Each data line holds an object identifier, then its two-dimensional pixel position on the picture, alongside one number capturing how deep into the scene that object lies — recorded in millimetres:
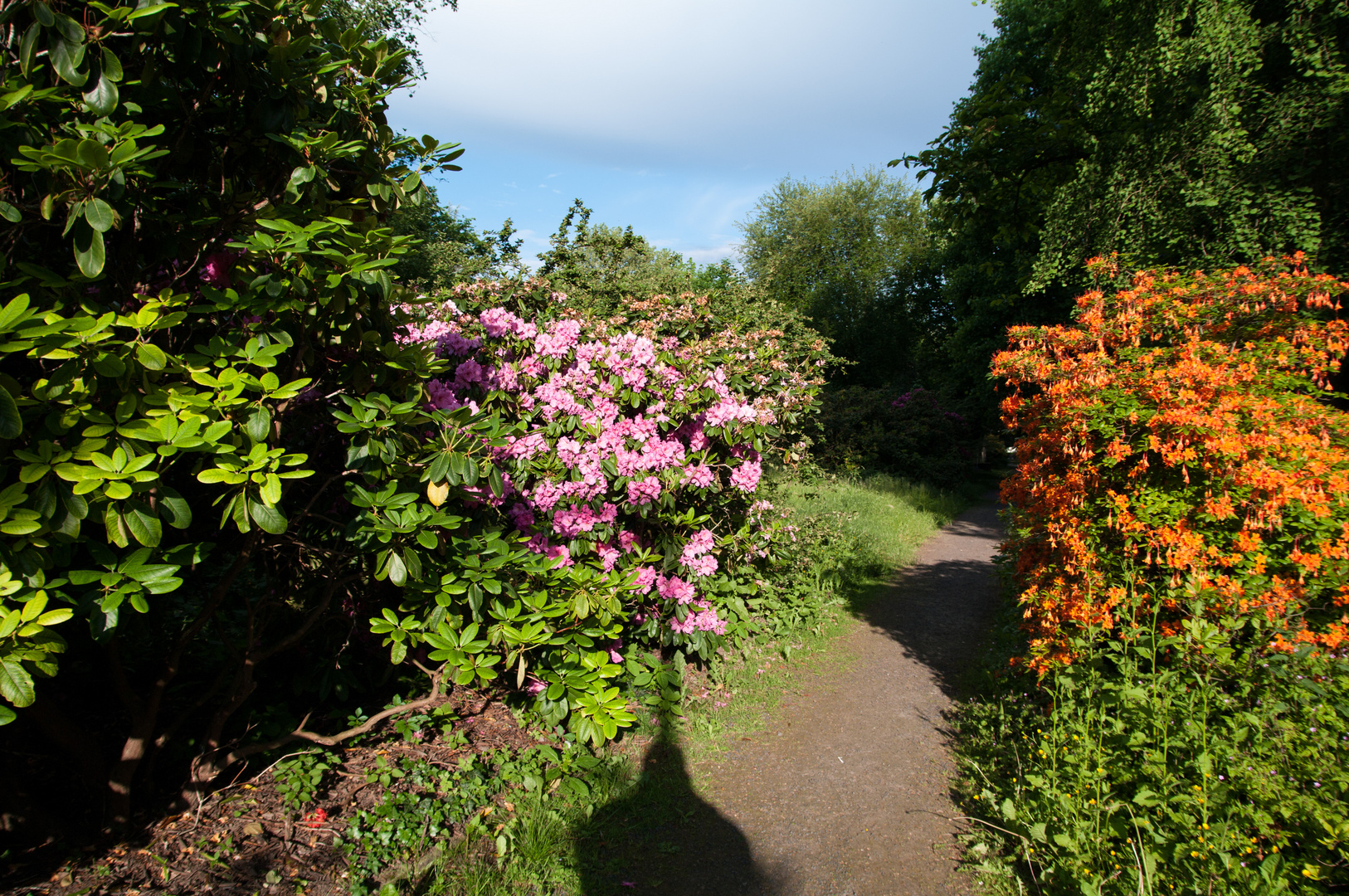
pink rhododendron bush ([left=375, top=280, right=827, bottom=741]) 2980
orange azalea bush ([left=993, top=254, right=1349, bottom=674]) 3201
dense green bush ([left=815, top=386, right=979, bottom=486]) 15875
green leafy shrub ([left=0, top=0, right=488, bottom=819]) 1617
